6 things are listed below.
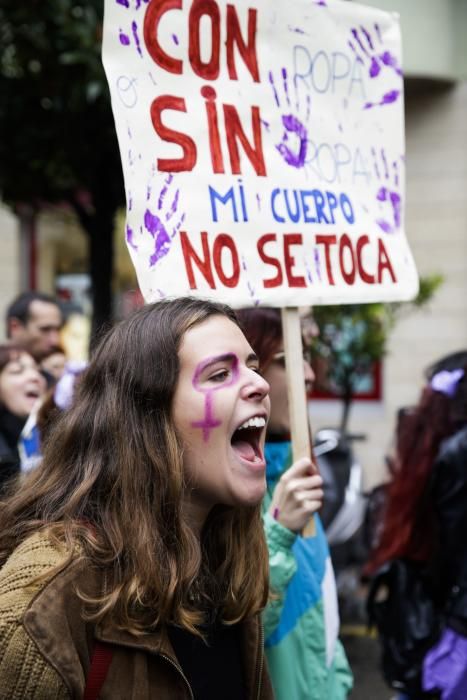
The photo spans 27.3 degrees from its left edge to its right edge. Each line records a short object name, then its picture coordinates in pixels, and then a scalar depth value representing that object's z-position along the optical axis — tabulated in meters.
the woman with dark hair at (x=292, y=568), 2.35
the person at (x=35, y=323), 5.73
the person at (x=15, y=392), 4.27
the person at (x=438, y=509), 3.28
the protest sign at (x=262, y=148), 2.33
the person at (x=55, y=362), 5.45
